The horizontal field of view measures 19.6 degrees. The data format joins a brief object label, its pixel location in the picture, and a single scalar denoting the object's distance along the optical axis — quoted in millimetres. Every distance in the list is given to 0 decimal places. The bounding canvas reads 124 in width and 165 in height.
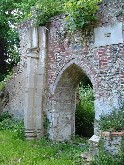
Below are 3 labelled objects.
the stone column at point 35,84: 10039
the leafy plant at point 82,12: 8281
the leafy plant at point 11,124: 10312
